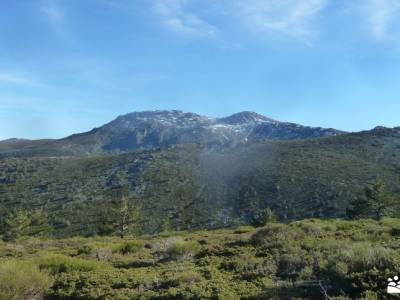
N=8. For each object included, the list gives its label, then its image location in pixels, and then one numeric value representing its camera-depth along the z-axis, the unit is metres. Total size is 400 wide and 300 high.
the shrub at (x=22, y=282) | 11.02
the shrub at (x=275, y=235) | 15.98
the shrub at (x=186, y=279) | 11.47
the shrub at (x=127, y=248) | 19.84
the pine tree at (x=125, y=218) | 51.16
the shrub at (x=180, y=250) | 16.81
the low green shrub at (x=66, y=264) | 14.41
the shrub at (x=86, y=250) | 19.77
